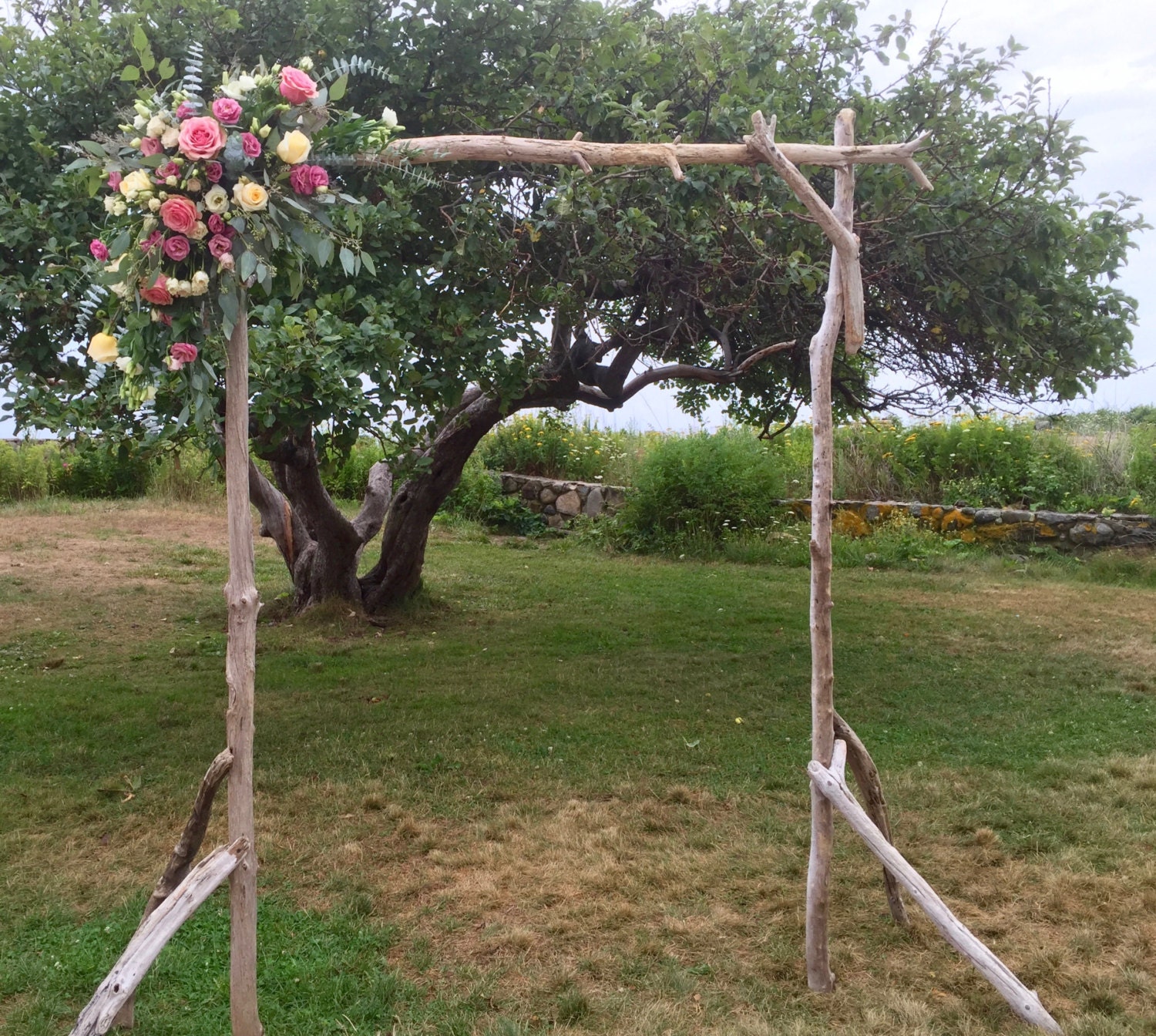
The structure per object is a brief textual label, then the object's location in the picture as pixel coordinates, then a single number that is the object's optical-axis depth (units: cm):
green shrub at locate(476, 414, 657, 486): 1373
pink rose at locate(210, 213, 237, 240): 245
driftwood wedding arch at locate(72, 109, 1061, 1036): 259
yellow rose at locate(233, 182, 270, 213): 238
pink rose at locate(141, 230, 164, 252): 241
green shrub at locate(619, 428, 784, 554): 1147
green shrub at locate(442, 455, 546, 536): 1285
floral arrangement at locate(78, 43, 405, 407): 240
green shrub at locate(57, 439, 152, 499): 1386
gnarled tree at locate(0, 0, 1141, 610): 433
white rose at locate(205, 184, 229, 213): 240
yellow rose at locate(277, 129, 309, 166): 241
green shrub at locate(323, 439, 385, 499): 1352
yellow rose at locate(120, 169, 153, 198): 236
